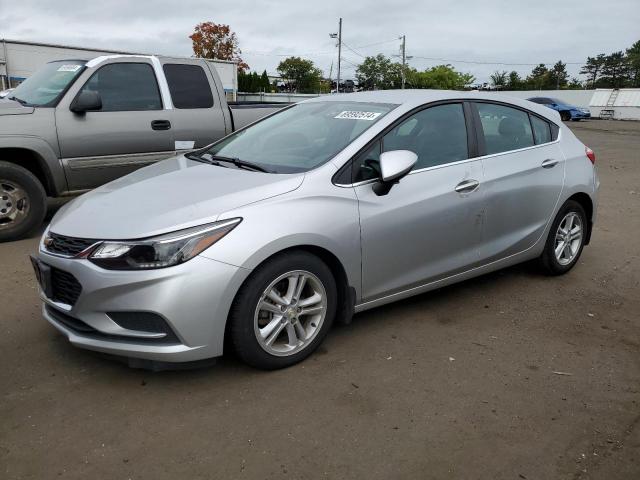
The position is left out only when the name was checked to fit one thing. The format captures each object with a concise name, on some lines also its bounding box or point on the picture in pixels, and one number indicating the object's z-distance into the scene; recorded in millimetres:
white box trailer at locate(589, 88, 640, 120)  45719
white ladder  45969
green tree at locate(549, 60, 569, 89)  89588
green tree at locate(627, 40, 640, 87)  82375
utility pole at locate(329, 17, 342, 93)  64188
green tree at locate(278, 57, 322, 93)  84812
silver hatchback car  2857
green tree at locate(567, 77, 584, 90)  79162
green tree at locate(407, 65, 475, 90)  89062
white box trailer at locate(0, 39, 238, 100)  25438
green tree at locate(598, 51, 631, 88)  88875
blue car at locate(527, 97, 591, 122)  34469
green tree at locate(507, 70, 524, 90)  85500
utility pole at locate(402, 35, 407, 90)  71312
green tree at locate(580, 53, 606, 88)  101250
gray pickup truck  5641
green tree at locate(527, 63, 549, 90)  83388
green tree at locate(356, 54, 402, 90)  82750
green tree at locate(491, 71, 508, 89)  88369
